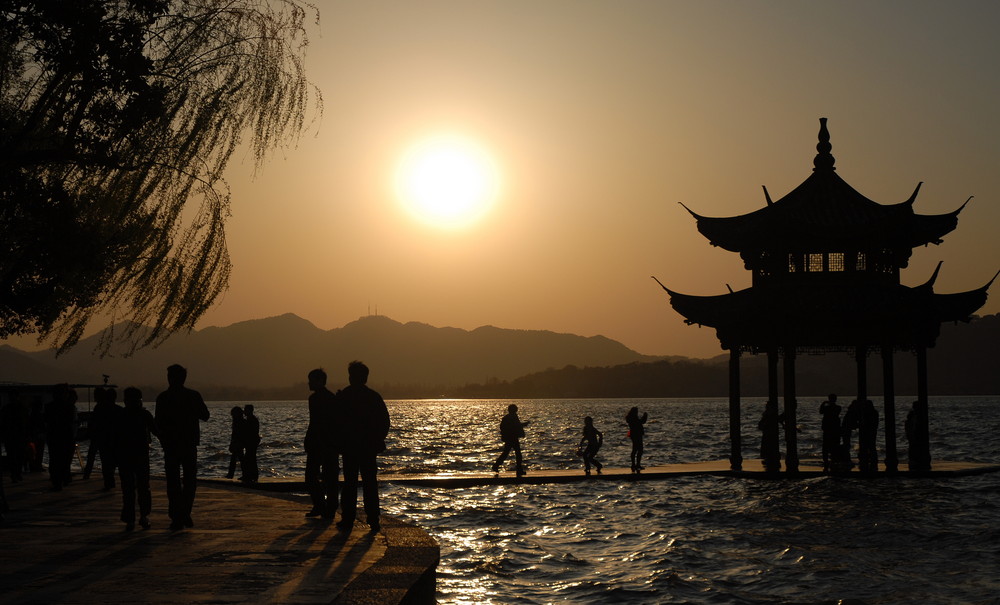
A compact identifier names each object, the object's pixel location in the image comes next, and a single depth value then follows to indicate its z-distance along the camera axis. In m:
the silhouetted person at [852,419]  29.83
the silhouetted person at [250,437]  24.99
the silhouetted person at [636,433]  30.52
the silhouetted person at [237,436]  24.90
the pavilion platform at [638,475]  29.38
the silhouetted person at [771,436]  30.72
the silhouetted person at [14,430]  22.70
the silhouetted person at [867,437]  29.84
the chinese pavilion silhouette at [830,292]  30.27
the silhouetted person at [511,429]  28.59
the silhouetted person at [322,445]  14.00
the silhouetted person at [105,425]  17.28
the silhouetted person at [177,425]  13.12
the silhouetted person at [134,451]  13.81
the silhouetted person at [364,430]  12.87
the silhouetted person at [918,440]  30.97
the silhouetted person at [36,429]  26.70
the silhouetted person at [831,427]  30.27
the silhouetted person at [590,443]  30.19
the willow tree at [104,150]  14.80
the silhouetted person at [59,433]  20.28
